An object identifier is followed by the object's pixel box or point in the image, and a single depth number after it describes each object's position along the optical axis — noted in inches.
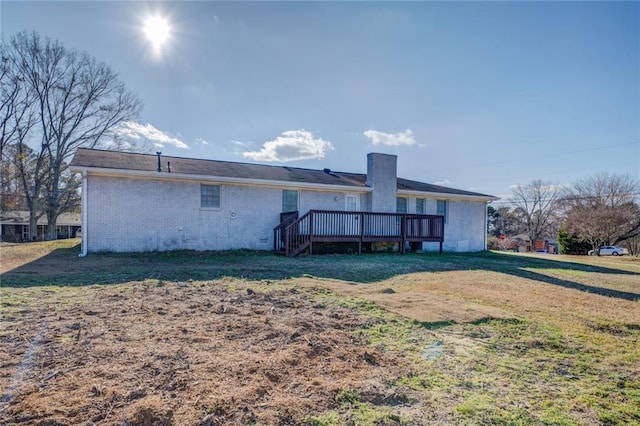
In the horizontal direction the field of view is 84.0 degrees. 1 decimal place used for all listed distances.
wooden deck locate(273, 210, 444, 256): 475.8
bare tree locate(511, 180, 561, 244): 1831.9
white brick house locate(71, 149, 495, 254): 435.2
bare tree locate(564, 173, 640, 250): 908.6
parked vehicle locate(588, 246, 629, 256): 977.0
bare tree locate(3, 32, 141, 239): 919.7
